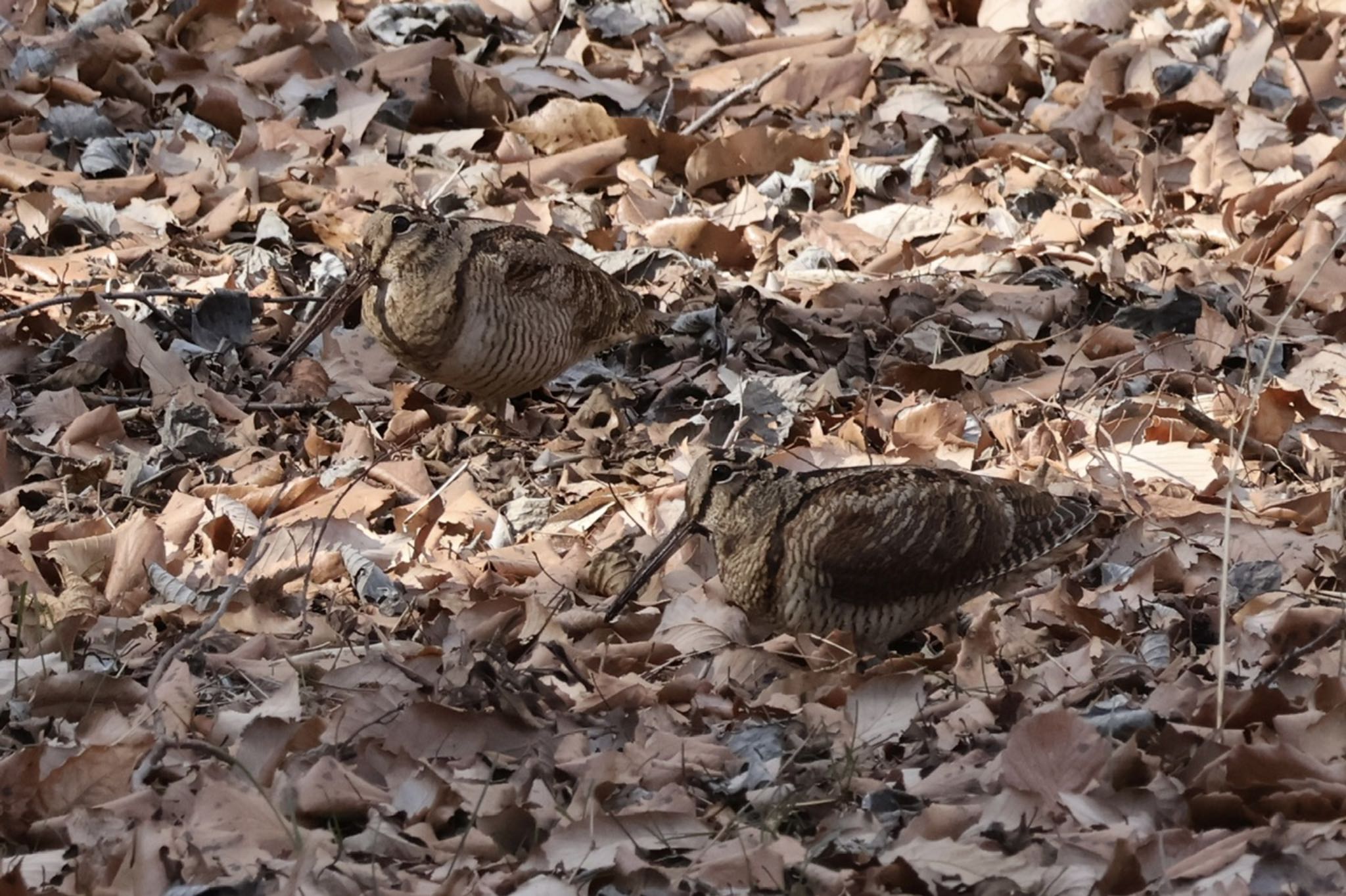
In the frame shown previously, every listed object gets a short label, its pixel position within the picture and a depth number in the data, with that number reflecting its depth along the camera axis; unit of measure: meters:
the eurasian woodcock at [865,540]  7.79
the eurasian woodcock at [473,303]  10.58
